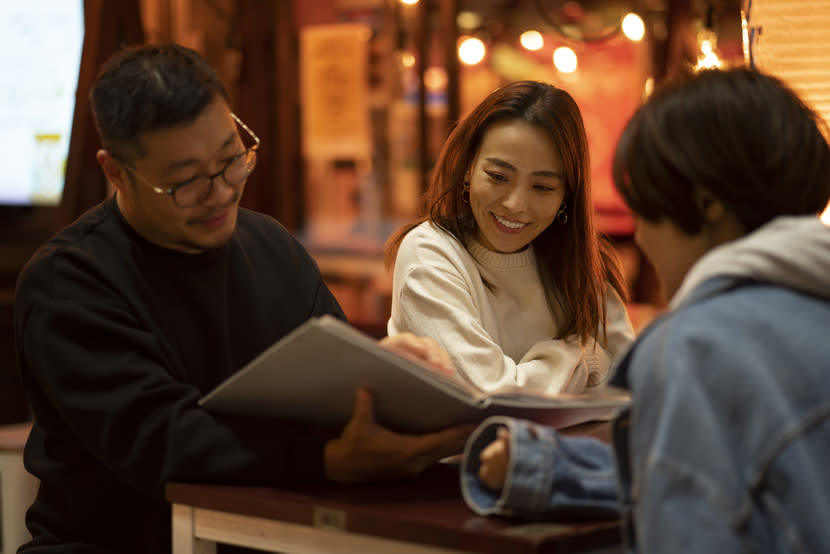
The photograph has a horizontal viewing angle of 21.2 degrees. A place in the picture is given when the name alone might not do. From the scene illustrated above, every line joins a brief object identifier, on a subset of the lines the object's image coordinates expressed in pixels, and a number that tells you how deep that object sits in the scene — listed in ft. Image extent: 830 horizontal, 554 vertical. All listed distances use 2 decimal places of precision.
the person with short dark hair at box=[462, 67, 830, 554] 7.84
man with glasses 8.67
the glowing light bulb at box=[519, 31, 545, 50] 19.10
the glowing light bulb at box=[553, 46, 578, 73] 18.88
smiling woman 9.92
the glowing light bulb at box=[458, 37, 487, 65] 18.52
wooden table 8.20
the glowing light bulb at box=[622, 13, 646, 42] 16.48
